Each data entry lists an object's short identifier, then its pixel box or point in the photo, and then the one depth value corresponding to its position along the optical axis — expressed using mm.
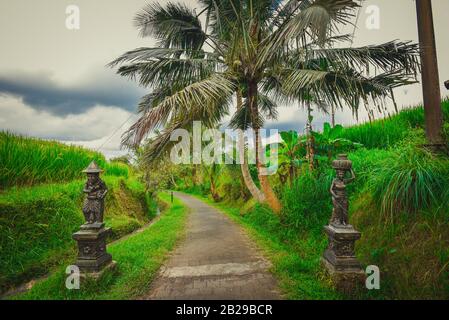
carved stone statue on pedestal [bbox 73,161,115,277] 3176
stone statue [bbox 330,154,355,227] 3129
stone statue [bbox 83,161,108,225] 3396
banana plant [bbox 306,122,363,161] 5758
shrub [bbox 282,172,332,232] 5051
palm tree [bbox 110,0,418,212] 4230
